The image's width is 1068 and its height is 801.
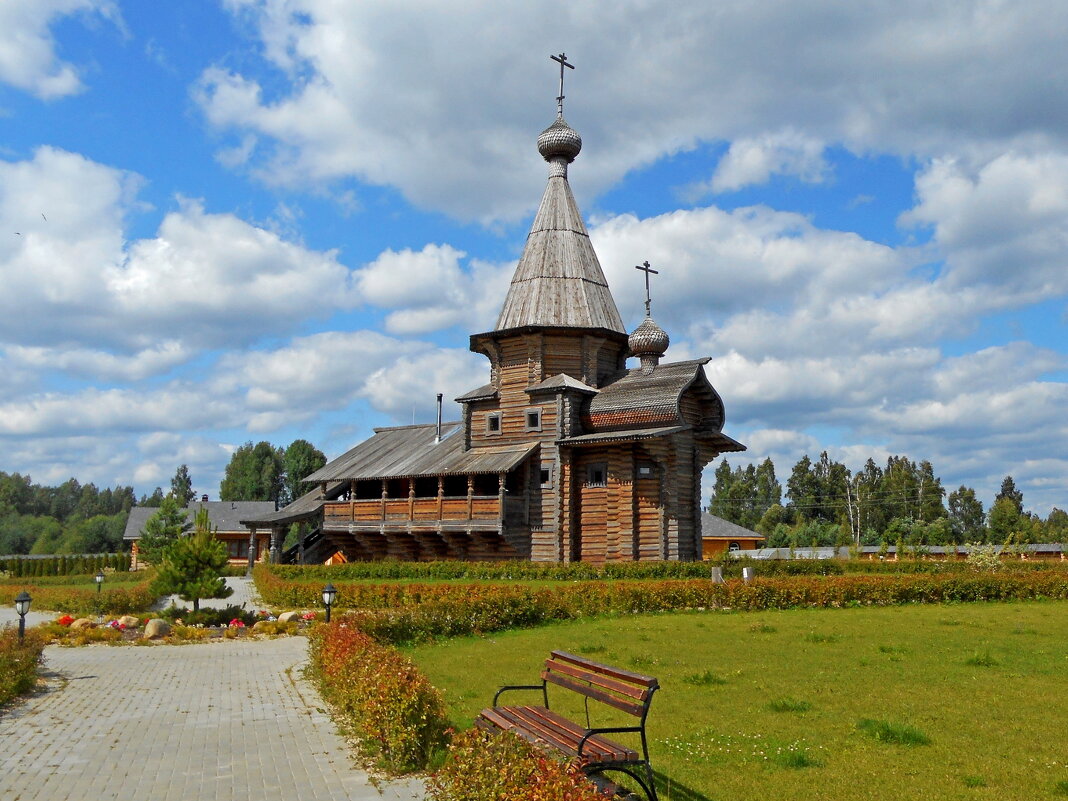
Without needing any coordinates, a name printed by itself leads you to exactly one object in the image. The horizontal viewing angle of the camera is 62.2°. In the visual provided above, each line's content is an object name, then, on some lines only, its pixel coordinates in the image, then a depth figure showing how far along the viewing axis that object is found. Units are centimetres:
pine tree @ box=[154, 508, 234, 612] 1838
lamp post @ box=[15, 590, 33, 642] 1295
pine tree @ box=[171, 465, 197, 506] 10206
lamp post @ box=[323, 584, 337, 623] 1429
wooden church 2816
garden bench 550
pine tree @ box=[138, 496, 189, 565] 4181
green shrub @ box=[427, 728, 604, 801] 449
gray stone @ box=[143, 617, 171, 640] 1602
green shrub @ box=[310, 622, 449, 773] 703
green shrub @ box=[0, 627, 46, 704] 999
